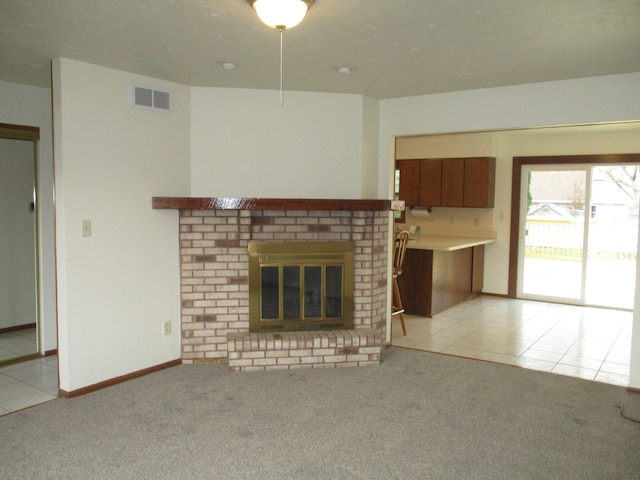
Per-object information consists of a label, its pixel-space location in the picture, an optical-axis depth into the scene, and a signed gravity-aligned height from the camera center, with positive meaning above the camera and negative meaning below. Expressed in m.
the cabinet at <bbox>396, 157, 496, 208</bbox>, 7.02 +0.39
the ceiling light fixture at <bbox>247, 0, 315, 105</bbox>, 2.17 +0.85
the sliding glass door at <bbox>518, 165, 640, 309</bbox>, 6.54 -0.31
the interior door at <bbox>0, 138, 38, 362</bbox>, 5.04 -0.40
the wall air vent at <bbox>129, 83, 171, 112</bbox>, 3.78 +0.81
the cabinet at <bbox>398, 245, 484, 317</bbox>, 6.01 -0.89
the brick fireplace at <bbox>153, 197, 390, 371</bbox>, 4.08 -0.64
